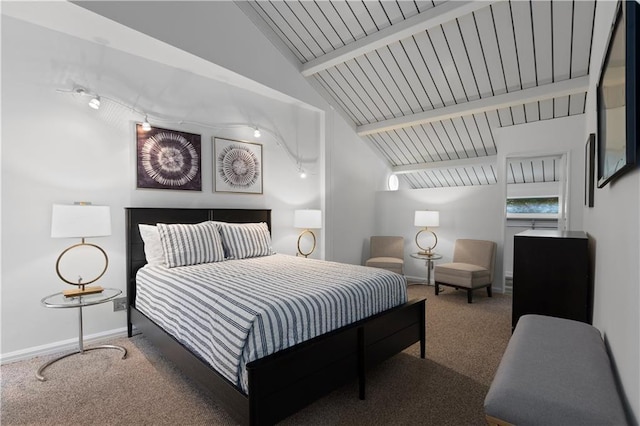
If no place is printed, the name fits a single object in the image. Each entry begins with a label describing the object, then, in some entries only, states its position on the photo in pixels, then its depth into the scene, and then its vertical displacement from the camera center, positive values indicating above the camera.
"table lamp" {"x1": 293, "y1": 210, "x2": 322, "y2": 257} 4.37 -0.15
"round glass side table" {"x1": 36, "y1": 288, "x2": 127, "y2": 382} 2.30 -0.70
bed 1.52 -0.90
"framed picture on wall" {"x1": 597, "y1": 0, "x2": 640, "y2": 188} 1.03 +0.44
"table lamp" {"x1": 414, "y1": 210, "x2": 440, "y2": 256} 4.97 -0.16
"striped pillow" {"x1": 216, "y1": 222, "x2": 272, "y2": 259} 3.40 -0.35
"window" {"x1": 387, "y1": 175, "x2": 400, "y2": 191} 6.59 +0.54
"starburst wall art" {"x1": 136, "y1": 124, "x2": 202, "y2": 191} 3.23 +0.50
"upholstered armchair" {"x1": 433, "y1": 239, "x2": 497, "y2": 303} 4.15 -0.79
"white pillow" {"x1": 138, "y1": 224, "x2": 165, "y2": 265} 3.01 -0.37
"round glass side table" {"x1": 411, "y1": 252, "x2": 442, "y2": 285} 4.84 -0.73
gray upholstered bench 1.02 -0.62
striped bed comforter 1.65 -0.59
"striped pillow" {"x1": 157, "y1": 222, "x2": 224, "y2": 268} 2.93 -0.35
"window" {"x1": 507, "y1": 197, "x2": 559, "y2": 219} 5.90 +0.05
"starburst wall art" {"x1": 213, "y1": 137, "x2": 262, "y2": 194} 3.83 +0.51
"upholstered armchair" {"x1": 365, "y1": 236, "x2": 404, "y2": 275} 5.07 -0.71
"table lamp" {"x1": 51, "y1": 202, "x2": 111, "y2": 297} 2.36 -0.31
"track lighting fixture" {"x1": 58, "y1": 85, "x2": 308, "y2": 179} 2.84 +0.95
